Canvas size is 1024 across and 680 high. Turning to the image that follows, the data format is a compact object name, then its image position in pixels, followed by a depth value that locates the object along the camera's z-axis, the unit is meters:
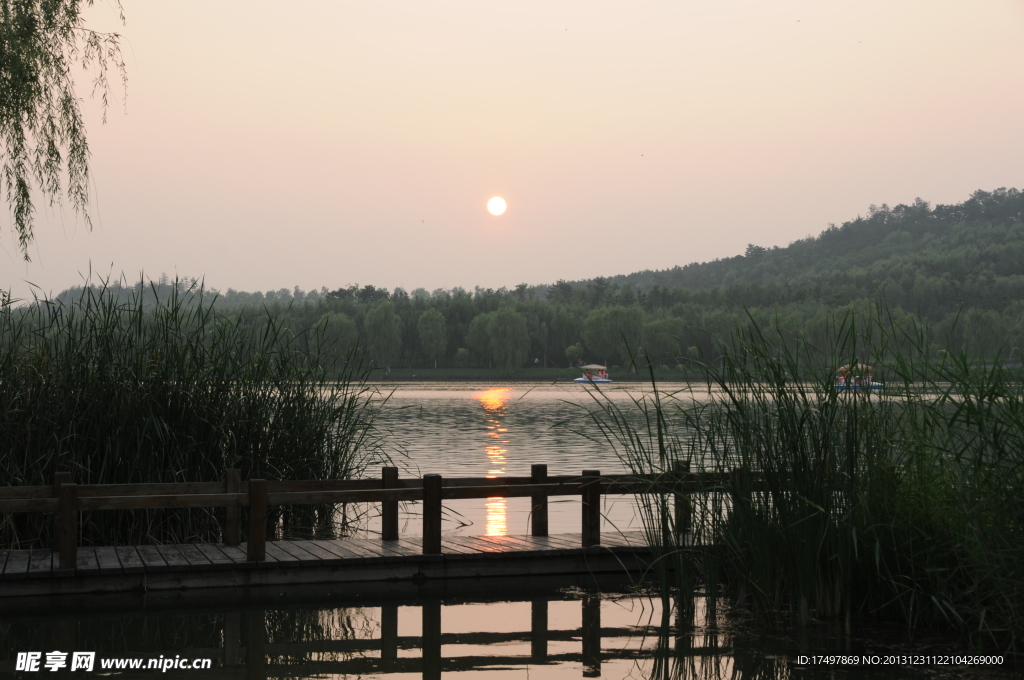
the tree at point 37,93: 10.13
